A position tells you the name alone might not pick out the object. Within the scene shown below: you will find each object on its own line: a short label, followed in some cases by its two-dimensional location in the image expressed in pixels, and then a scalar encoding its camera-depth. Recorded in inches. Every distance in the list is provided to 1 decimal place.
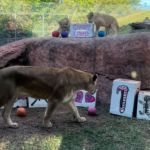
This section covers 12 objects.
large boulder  309.3
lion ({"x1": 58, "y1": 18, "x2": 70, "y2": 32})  490.2
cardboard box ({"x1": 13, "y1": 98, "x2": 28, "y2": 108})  306.0
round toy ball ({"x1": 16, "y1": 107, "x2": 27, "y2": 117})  280.4
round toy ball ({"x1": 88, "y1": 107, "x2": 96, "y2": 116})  287.2
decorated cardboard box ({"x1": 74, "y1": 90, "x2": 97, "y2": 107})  306.2
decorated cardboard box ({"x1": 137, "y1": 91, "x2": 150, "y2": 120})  278.5
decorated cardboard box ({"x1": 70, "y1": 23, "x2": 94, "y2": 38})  367.2
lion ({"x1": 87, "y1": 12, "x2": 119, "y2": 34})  553.9
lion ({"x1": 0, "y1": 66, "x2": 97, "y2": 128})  244.5
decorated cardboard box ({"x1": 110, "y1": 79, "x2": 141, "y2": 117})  283.7
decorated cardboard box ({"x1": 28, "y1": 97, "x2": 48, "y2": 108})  304.5
